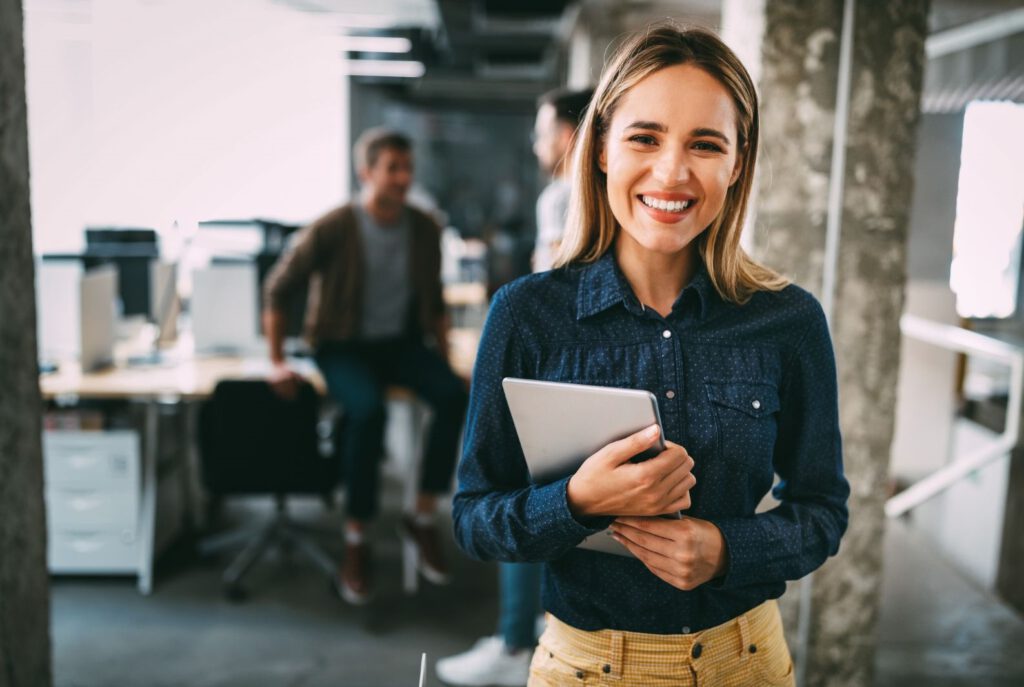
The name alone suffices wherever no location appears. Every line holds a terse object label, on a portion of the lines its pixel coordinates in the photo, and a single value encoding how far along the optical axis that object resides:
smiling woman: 1.07
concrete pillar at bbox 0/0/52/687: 1.72
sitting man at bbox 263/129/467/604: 3.51
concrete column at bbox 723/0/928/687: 2.27
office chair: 3.37
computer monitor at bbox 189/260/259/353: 4.32
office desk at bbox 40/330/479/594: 3.54
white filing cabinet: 3.66
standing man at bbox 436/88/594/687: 2.76
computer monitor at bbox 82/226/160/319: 4.37
